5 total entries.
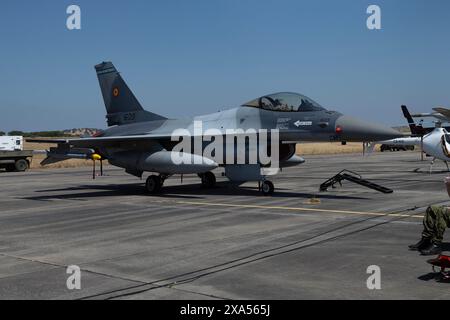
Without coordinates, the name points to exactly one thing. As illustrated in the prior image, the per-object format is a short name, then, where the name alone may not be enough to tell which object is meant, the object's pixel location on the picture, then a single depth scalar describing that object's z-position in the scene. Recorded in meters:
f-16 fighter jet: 13.83
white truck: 32.56
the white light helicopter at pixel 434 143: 23.39
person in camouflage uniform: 6.59
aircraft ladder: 15.14
